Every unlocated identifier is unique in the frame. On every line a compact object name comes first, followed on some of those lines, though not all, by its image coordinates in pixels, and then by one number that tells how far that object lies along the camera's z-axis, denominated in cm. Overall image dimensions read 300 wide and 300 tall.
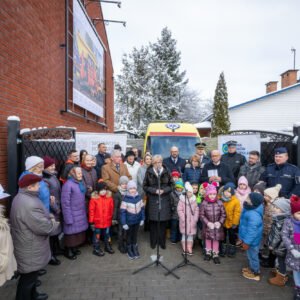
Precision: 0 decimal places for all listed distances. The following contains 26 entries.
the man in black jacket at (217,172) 542
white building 2156
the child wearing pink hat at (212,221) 450
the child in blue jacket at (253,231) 389
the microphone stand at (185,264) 410
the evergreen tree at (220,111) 2241
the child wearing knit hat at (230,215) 469
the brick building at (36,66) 449
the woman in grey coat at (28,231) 300
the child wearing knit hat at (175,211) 530
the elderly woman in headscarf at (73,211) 454
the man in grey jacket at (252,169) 562
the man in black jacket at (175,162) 627
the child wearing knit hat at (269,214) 431
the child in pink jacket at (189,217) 489
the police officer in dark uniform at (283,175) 461
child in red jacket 479
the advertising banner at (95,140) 758
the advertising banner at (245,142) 757
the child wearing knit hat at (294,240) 333
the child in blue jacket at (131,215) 475
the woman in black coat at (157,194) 511
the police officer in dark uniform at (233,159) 628
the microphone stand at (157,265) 407
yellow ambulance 884
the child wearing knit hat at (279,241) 374
